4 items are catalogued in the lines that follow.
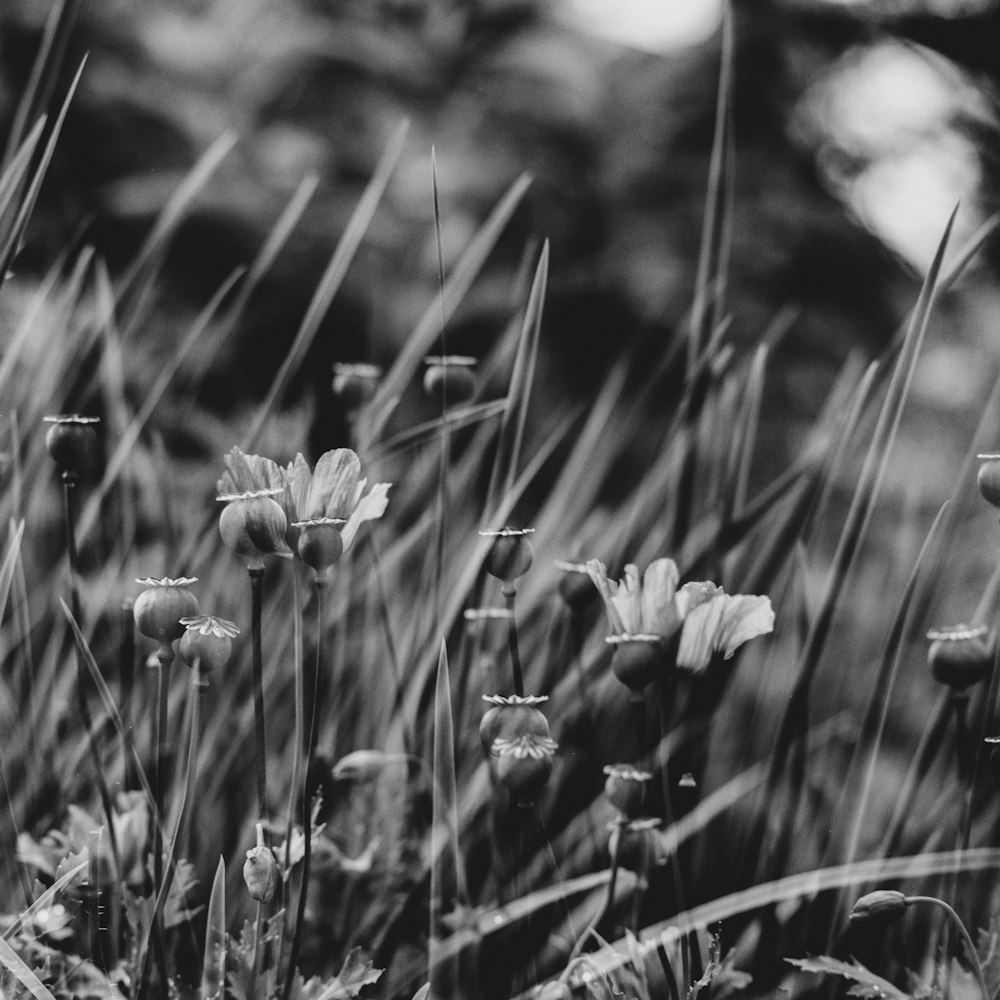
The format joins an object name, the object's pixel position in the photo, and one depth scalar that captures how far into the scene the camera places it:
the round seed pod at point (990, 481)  1.47
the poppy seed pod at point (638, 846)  1.48
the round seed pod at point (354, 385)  1.65
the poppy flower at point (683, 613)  1.45
